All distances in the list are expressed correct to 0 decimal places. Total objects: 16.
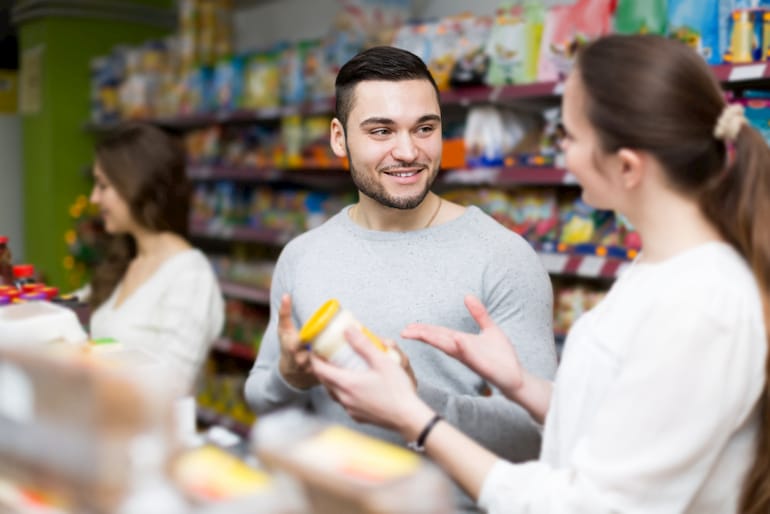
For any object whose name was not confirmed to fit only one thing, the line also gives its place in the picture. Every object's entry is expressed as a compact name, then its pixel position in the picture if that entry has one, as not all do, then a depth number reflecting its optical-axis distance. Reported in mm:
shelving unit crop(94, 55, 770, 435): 3221
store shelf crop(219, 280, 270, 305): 4848
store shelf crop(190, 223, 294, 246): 4751
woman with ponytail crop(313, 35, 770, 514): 1146
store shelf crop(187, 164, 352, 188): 4797
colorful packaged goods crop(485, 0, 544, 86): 3463
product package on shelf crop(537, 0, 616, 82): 3193
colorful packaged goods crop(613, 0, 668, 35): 3008
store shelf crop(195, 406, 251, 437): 5067
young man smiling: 1735
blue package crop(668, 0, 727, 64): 2835
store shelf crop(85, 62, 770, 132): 2711
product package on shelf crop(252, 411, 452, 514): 721
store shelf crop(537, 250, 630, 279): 3172
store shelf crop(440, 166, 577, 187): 3336
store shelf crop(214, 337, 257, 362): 5043
